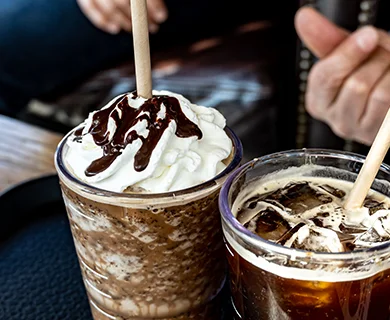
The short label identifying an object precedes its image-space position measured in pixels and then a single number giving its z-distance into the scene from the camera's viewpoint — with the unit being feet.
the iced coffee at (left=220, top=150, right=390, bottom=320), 1.80
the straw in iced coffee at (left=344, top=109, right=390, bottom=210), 1.97
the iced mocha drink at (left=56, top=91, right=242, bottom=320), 2.16
